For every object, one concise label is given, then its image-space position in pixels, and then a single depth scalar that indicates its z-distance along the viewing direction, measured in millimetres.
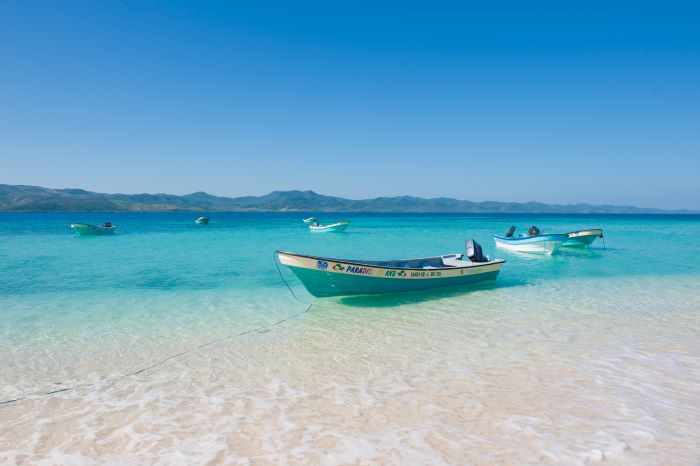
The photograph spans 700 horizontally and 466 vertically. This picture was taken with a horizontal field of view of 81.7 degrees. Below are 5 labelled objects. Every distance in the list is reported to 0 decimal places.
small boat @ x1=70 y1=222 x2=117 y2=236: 42938
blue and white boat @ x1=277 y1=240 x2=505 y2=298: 12094
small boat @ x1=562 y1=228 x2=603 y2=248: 29156
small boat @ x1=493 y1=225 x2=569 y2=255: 26203
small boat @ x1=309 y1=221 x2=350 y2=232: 49344
